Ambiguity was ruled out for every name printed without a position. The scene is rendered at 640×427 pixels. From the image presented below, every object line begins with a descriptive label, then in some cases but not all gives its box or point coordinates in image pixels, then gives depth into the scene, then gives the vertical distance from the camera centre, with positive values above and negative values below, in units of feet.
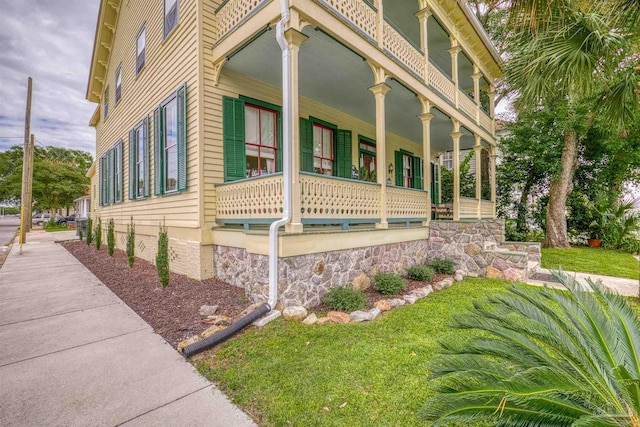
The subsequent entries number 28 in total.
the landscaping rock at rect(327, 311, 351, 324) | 13.35 -4.59
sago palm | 4.72 -2.81
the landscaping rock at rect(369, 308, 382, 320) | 14.08 -4.63
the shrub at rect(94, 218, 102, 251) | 33.86 -2.19
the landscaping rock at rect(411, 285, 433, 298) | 17.50 -4.61
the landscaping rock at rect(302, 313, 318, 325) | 13.08 -4.58
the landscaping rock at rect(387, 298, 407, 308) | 15.69 -4.66
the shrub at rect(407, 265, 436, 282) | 21.04 -4.17
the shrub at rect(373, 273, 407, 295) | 17.40 -4.06
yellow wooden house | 15.58 +6.72
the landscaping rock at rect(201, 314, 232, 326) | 12.99 -4.57
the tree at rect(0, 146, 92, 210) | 100.73 +13.27
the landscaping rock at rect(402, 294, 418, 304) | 16.49 -4.68
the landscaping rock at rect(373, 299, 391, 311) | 15.10 -4.60
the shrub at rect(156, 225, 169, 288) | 17.46 -2.62
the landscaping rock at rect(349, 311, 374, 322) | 13.66 -4.66
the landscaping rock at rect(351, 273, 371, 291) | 17.35 -3.99
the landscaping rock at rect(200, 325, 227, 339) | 11.55 -4.54
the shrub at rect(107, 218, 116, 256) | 28.53 -2.05
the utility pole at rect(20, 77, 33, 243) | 49.96 +14.14
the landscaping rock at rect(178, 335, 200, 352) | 10.88 -4.60
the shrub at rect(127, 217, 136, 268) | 22.81 -2.49
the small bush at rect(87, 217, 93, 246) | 40.16 -1.86
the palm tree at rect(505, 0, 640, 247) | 14.47 +8.47
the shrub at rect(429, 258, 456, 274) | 23.15 -4.02
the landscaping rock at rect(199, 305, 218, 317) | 14.04 -4.43
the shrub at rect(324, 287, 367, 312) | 14.65 -4.20
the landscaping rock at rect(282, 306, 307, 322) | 13.33 -4.36
